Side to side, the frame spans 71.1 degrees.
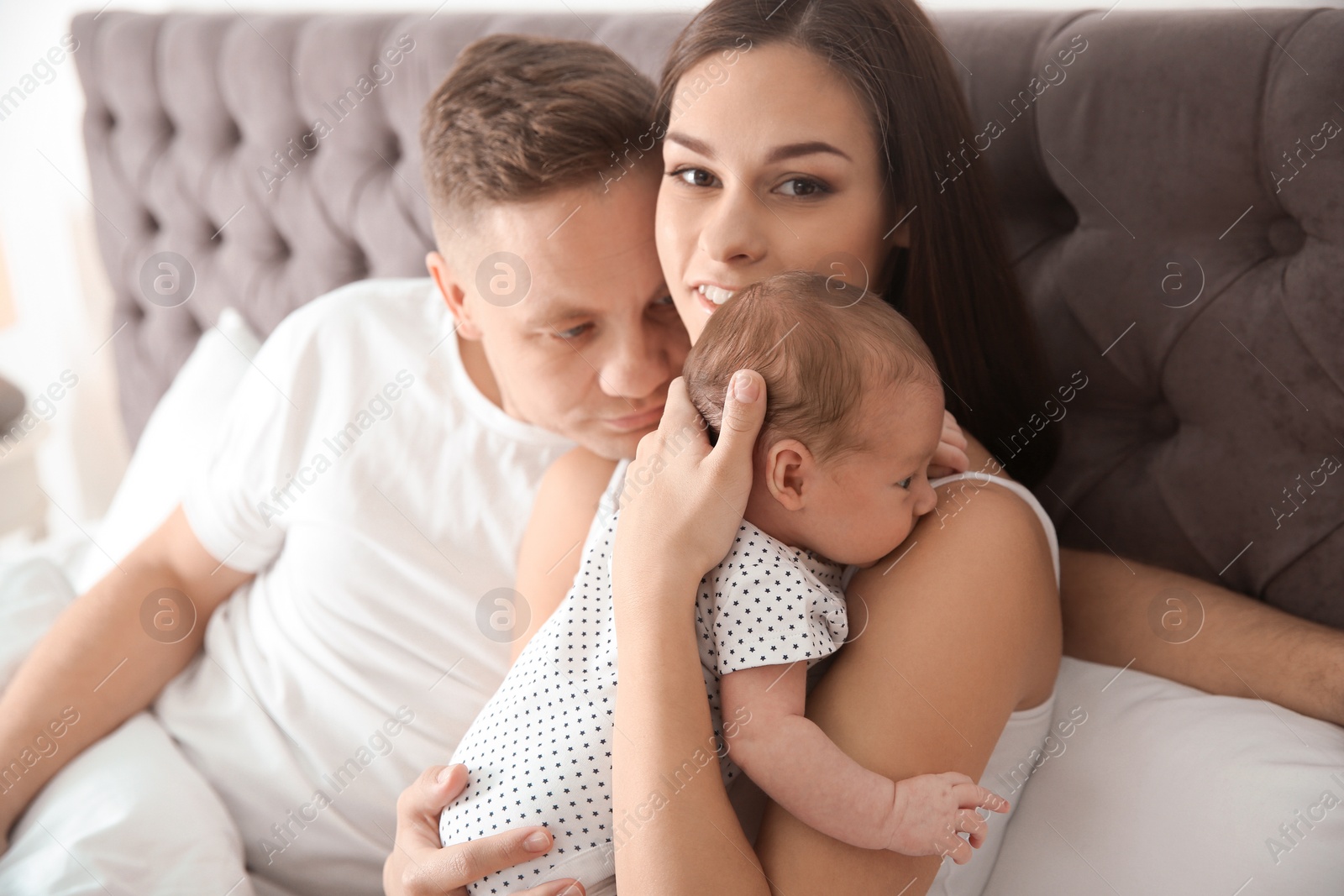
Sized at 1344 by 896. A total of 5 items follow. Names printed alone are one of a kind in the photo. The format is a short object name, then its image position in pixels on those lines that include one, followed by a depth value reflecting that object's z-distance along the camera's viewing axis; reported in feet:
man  4.39
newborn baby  2.92
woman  3.01
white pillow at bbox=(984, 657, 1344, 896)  3.15
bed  3.35
